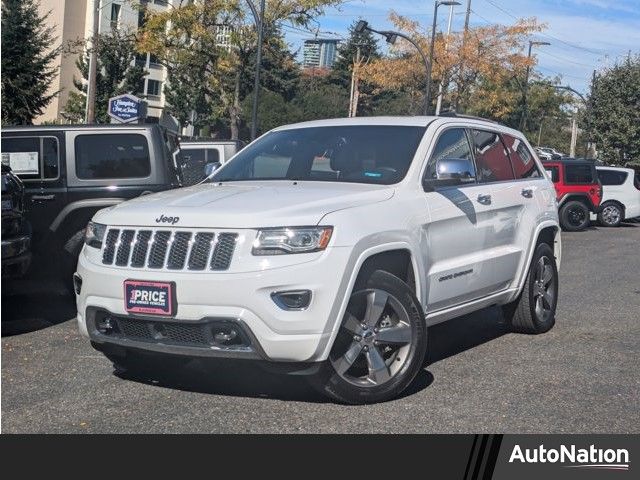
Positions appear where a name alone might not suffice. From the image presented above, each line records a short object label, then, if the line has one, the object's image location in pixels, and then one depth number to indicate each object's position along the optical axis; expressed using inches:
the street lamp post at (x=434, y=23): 1413.6
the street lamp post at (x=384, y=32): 1087.5
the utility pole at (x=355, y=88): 1993.1
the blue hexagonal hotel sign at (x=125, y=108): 888.3
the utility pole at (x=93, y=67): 1116.9
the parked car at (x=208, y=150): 519.5
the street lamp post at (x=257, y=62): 948.9
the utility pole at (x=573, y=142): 2339.6
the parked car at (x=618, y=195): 997.8
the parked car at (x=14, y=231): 294.8
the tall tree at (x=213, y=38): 1256.8
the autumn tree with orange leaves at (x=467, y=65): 1814.7
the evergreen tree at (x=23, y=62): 1493.6
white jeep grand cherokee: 201.2
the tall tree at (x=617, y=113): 1689.2
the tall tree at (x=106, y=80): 2044.8
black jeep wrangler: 366.3
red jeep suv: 923.4
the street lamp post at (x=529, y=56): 1829.4
